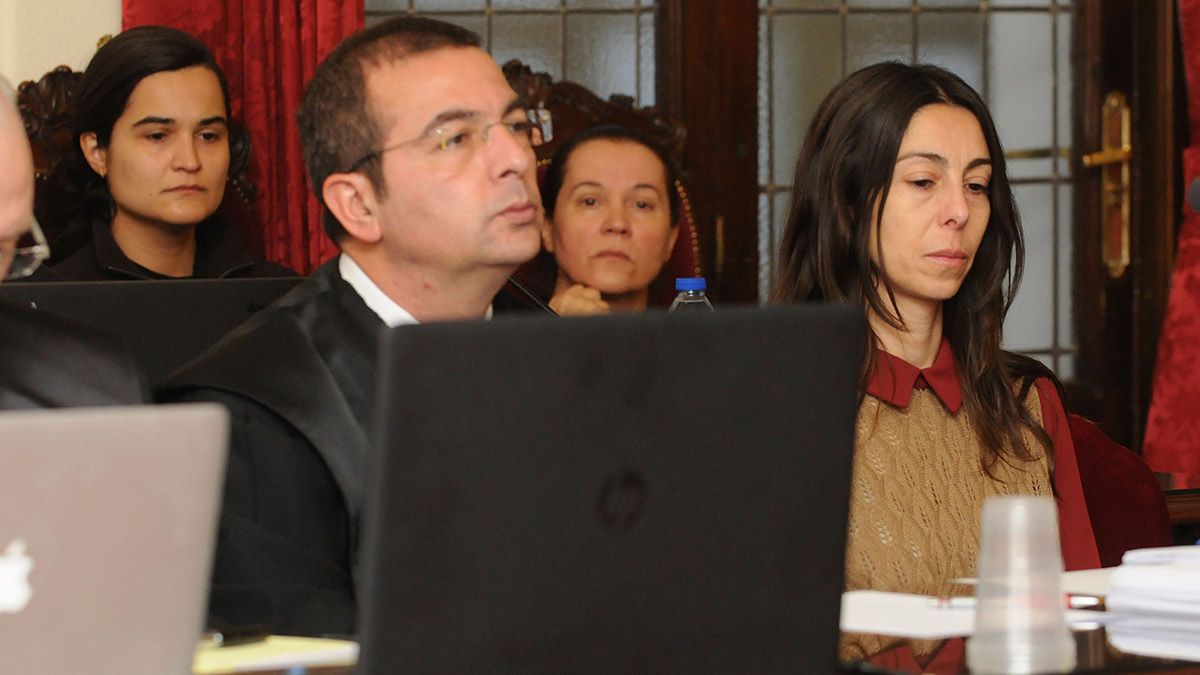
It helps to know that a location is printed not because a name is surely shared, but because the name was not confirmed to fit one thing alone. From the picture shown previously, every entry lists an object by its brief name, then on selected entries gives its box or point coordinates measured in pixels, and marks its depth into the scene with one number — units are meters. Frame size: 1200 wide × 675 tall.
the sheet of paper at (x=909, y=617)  4.69
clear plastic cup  4.21
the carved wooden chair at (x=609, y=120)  6.16
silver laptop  3.03
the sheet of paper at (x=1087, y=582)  4.88
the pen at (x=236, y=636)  4.22
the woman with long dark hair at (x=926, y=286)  5.20
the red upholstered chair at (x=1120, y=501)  5.35
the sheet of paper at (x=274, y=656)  4.00
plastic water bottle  5.73
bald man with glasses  4.89
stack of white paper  4.54
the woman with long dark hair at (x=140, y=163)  6.00
